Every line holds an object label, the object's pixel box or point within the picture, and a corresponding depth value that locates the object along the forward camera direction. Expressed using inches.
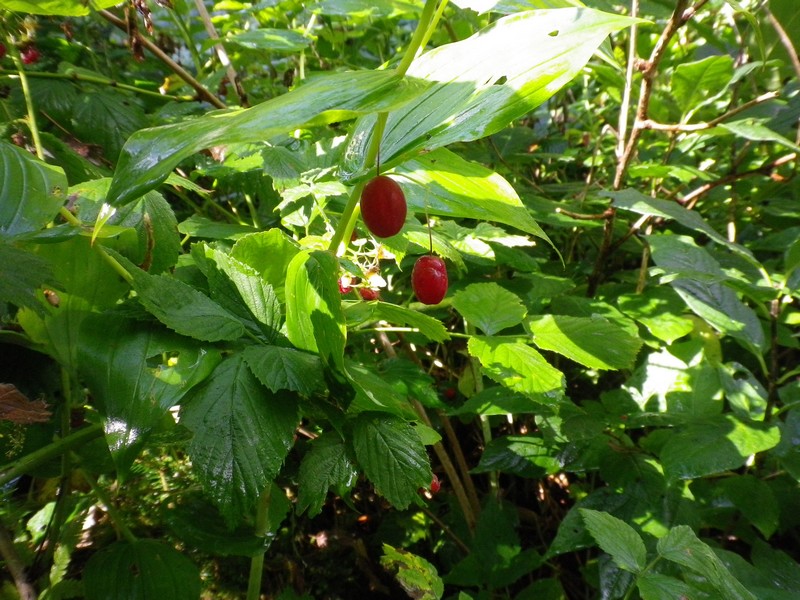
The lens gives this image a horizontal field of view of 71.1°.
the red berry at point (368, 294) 7.3
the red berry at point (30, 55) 10.8
